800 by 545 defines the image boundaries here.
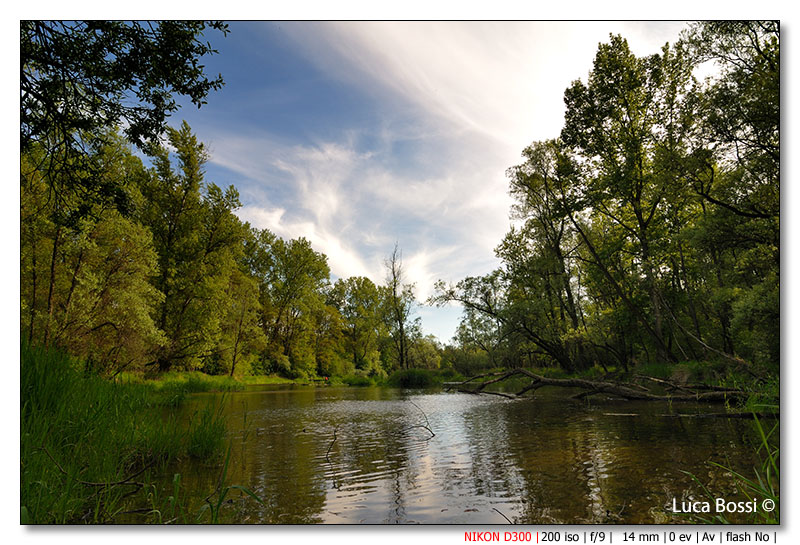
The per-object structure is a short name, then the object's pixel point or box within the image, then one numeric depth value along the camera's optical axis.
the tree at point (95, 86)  4.16
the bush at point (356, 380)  32.06
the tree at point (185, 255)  21.94
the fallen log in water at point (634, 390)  8.82
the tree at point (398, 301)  39.28
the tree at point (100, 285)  11.14
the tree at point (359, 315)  47.72
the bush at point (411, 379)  28.16
